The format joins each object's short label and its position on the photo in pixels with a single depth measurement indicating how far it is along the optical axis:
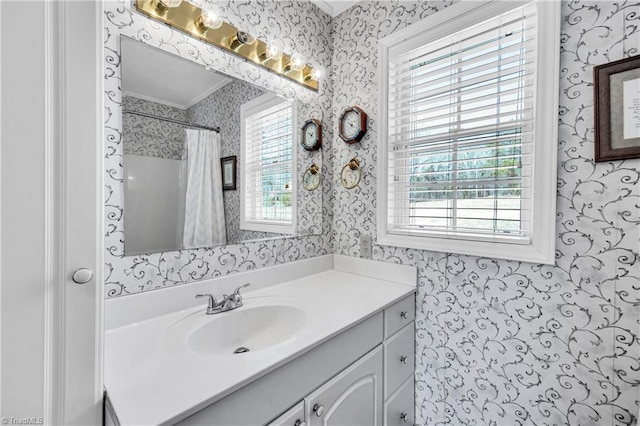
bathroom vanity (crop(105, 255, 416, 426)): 0.65
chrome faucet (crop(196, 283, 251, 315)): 1.11
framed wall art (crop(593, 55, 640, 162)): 0.91
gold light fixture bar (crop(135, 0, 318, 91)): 1.05
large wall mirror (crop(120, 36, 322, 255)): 1.02
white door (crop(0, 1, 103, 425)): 0.51
